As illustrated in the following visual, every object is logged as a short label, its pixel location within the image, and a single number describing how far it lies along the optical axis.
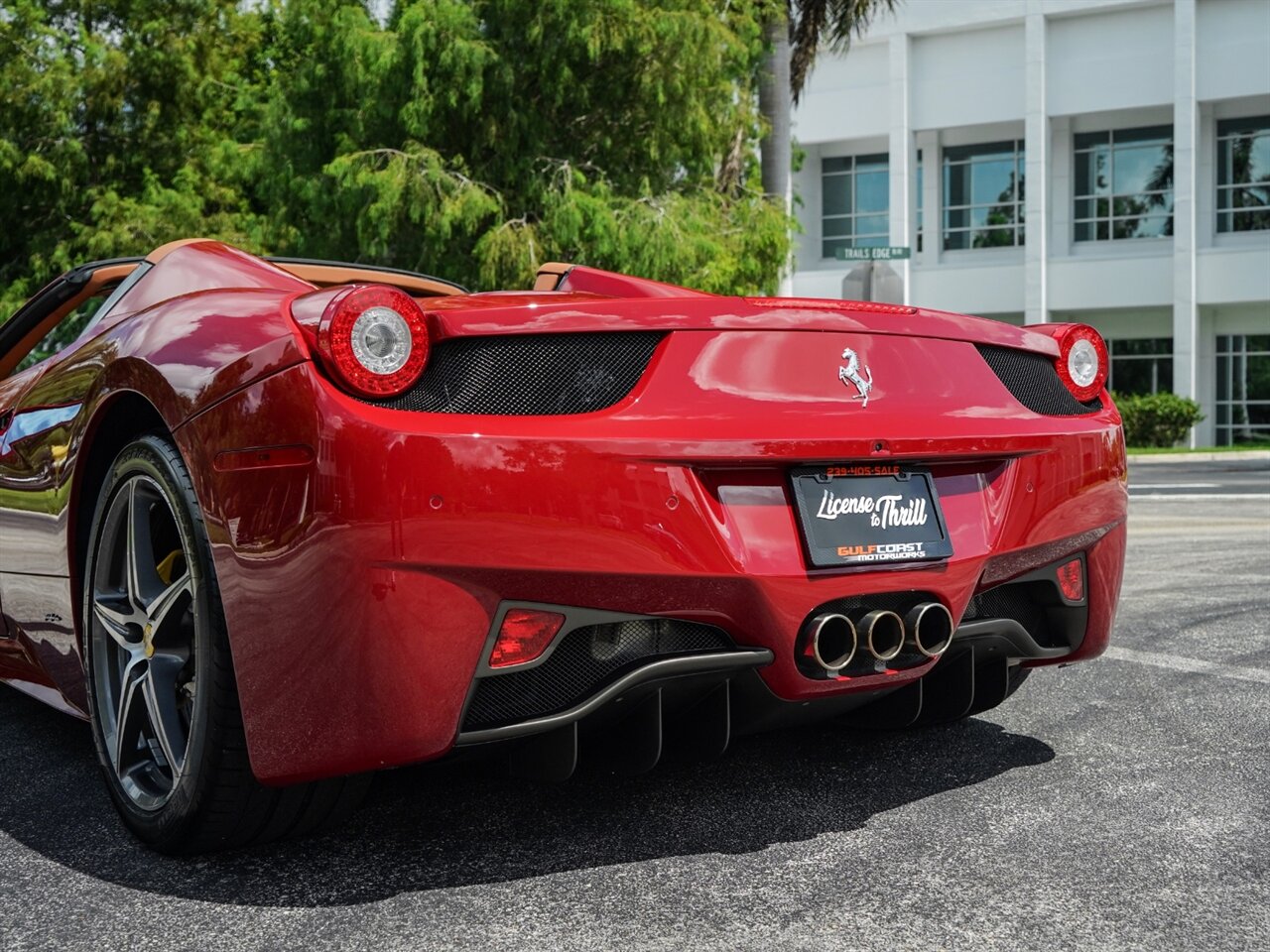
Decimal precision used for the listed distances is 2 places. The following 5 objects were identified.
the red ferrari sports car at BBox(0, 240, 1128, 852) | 2.52
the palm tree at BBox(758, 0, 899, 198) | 18.62
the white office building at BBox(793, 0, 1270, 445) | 32.41
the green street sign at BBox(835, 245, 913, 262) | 14.74
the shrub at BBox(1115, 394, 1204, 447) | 30.84
